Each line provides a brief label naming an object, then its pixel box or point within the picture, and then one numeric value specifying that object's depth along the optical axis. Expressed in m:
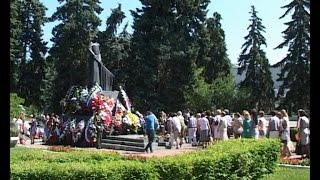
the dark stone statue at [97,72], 21.52
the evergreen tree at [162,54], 34.47
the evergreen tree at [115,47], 37.91
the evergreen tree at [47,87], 40.33
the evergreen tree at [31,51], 40.00
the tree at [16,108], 20.16
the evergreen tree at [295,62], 32.69
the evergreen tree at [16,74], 37.29
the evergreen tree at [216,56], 41.06
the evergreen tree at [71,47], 38.03
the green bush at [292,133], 20.73
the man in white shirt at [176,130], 17.17
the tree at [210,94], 34.97
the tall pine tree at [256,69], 39.94
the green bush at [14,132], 20.35
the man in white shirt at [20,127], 20.66
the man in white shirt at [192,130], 18.17
